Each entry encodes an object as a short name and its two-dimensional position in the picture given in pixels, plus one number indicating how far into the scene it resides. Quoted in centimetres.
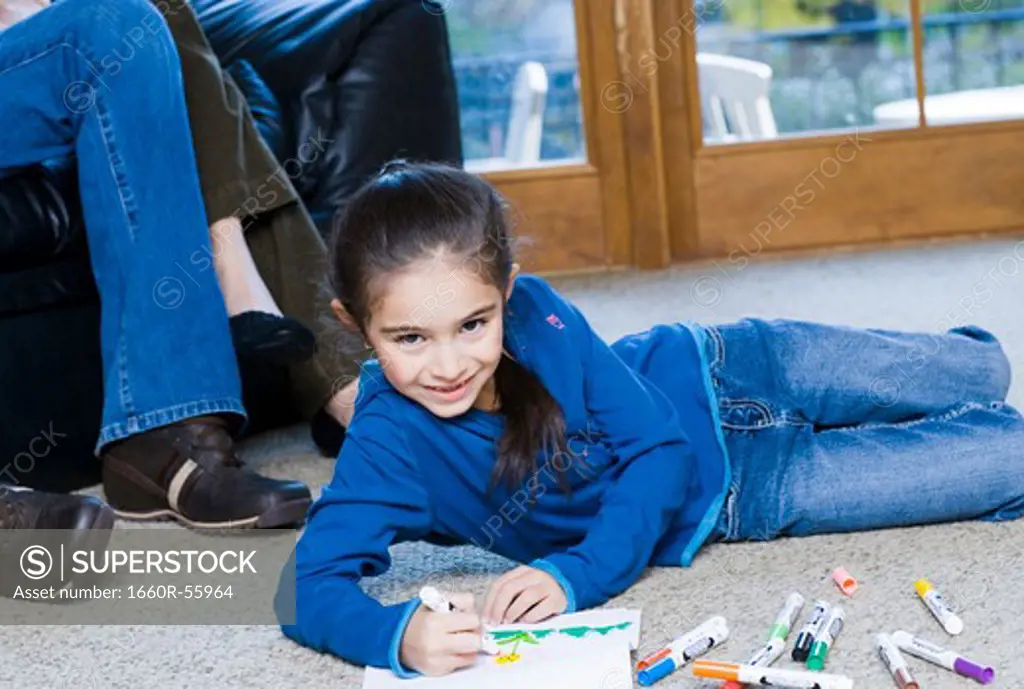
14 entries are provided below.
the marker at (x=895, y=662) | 302
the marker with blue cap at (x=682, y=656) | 309
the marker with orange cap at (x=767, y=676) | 300
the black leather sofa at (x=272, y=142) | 379
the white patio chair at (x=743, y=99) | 542
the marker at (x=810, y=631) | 309
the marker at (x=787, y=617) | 313
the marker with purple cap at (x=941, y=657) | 302
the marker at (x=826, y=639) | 307
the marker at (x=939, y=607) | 312
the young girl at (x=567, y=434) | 318
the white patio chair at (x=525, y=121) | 553
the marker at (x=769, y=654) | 308
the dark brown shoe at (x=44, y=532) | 345
